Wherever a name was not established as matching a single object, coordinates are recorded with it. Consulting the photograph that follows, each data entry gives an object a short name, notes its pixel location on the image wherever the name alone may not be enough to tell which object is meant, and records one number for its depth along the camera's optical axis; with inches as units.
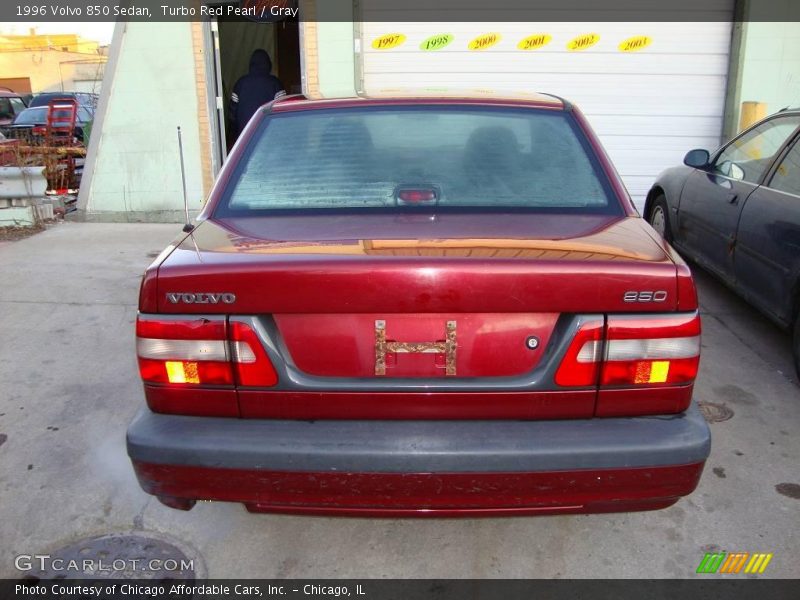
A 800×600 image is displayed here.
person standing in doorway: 353.1
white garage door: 348.8
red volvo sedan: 82.6
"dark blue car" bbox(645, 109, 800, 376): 165.5
